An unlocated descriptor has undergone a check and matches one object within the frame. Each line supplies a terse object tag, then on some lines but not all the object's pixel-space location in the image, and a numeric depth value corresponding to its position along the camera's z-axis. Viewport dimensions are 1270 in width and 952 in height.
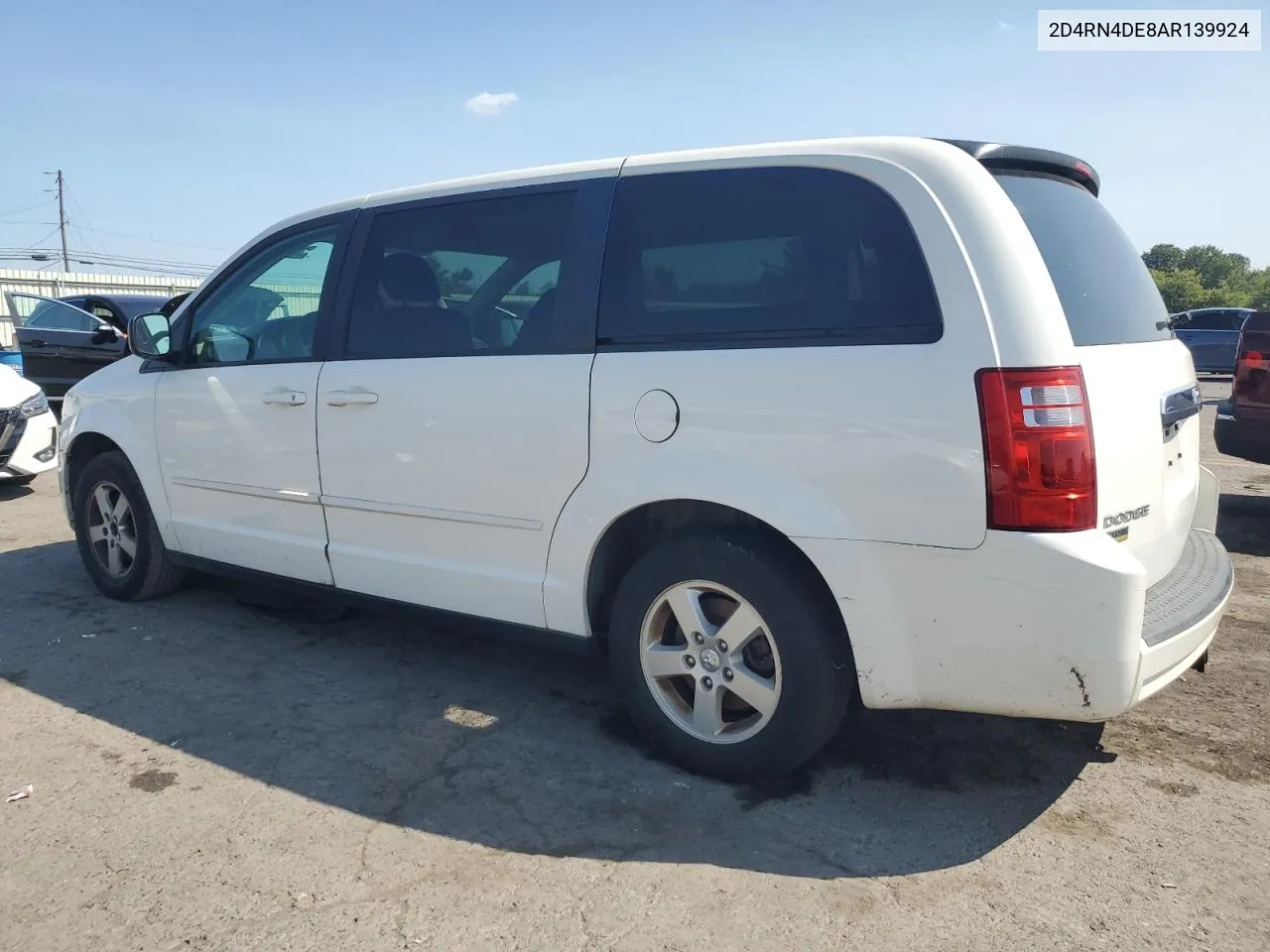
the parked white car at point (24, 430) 7.98
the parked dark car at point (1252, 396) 6.45
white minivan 2.62
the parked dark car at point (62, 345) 11.89
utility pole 57.03
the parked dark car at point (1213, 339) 21.61
